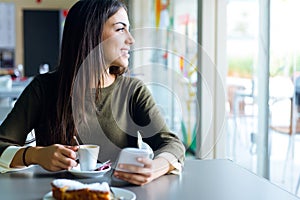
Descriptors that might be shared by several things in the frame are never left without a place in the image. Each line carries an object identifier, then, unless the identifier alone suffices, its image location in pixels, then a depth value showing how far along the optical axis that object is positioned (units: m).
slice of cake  0.91
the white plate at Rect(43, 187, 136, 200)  0.96
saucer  1.13
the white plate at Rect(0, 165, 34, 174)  1.20
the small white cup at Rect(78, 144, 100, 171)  1.13
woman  1.33
